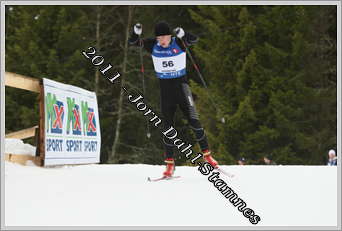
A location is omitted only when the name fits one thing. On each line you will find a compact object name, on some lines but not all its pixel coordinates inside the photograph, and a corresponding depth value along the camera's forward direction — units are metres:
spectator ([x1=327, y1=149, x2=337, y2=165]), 26.08
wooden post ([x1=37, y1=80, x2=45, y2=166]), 11.37
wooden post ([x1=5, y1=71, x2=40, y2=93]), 11.27
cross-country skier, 10.48
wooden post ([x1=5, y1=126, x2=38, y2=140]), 13.61
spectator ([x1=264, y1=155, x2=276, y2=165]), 30.22
